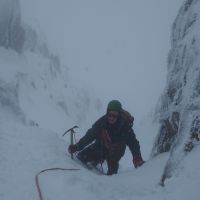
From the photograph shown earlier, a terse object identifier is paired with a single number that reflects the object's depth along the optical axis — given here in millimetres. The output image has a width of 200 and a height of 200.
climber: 7715
